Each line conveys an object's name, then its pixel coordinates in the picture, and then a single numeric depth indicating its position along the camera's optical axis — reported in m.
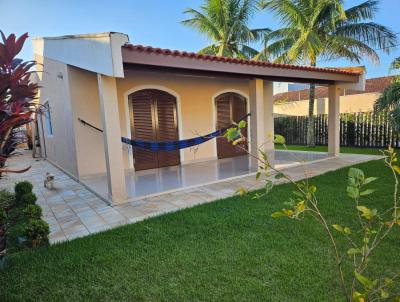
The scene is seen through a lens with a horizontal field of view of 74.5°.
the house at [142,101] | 4.47
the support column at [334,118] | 8.32
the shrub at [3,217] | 3.26
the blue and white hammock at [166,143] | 5.92
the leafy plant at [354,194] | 1.13
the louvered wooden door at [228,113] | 9.49
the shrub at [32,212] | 3.30
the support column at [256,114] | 6.60
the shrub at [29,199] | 4.15
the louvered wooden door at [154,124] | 7.68
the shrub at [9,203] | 4.36
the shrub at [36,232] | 3.02
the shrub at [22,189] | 4.64
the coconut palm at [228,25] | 13.18
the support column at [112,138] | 4.39
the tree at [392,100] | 7.94
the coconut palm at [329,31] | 9.88
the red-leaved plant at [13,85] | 1.36
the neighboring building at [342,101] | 19.98
